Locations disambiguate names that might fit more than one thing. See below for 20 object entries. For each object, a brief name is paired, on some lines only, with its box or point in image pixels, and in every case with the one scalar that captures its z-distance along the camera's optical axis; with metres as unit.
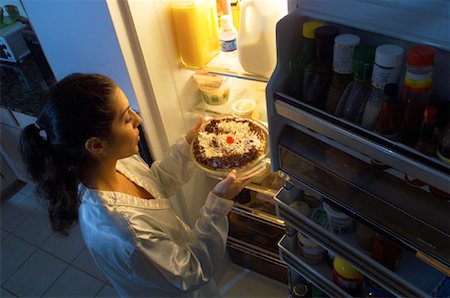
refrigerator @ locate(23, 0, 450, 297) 0.71
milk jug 1.14
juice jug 1.25
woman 0.98
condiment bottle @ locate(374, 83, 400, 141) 0.70
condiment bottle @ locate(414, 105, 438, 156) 0.68
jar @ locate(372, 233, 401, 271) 0.93
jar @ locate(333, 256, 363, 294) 1.12
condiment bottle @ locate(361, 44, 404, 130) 0.69
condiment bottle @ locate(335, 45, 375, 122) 0.74
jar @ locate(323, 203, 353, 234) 1.00
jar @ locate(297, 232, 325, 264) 1.20
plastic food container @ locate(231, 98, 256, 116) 1.45
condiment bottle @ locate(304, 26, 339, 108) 0.77
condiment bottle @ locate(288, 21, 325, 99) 0.81
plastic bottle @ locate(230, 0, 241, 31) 1.36
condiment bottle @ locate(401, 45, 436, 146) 0.65
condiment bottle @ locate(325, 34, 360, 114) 0.75
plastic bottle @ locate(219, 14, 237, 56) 1.29
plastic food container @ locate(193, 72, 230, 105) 1.47
